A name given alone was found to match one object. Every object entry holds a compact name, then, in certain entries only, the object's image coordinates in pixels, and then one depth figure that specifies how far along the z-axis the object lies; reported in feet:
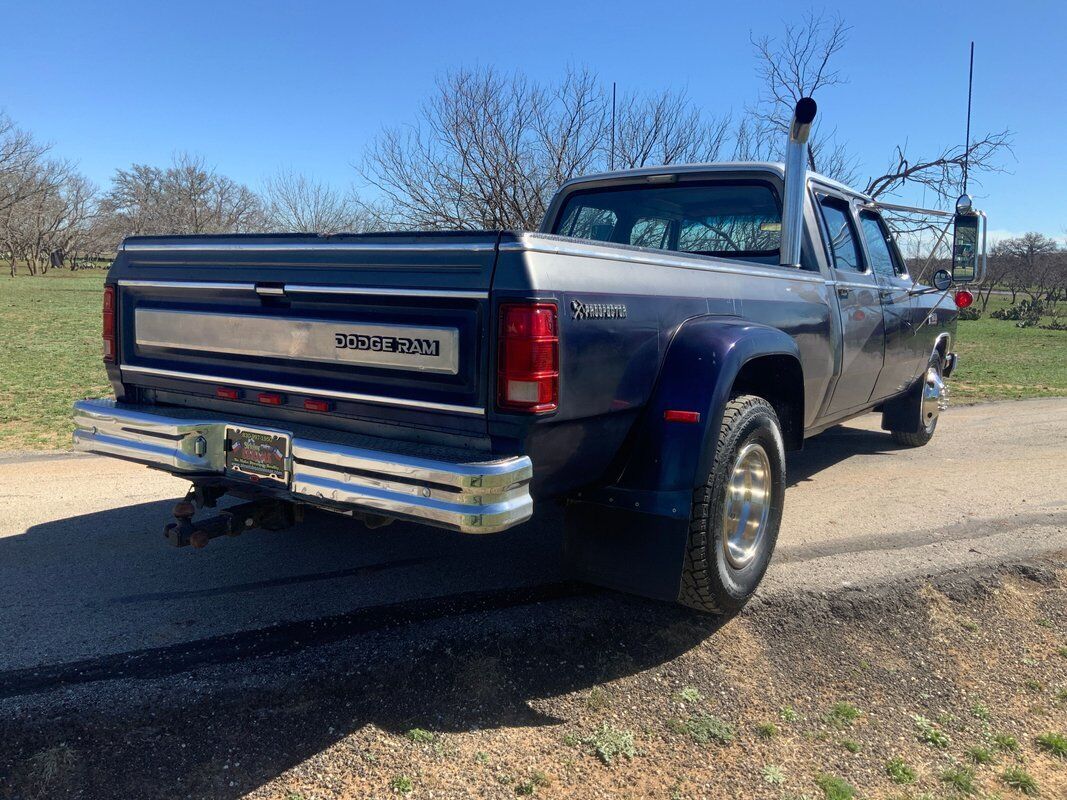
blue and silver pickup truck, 8.66
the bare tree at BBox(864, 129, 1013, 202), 53.47
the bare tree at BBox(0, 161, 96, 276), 186.91
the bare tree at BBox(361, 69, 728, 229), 48.24
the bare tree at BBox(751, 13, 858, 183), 51.25
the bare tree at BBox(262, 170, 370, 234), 90.04
